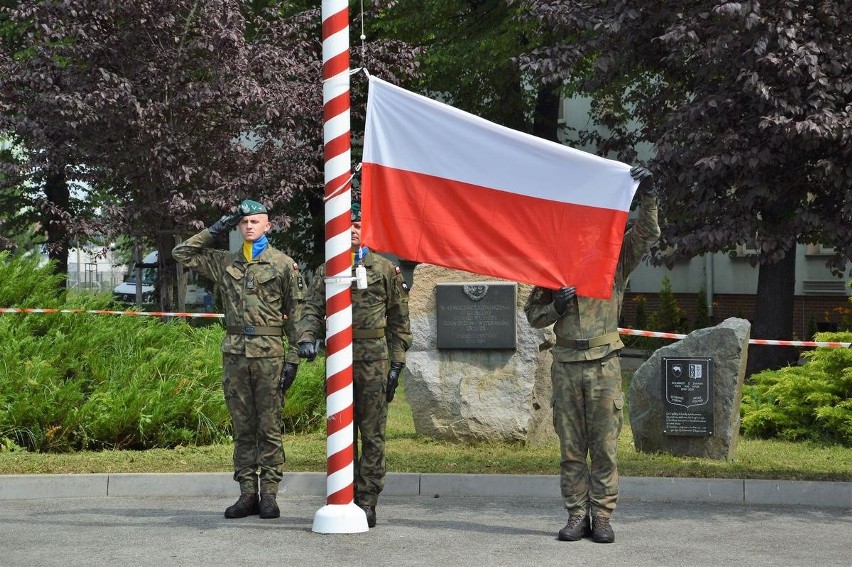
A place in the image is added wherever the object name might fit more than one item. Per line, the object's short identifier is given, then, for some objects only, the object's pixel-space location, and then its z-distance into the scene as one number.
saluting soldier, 8.47
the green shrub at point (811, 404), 11.89
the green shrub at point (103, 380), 11.18
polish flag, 8.09
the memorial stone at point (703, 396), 10.86
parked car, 34.91
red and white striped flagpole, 8.00
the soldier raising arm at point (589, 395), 7.64
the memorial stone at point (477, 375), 11.55
